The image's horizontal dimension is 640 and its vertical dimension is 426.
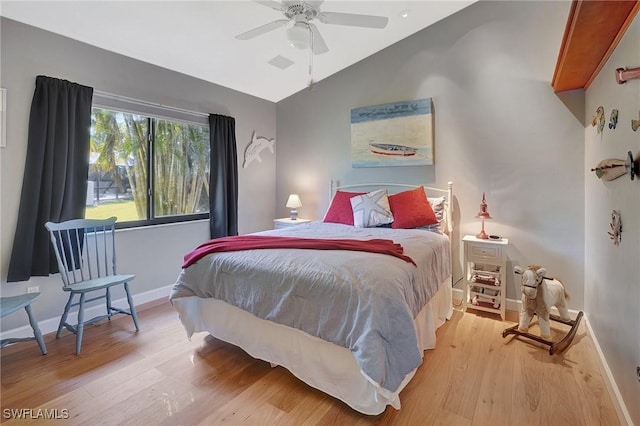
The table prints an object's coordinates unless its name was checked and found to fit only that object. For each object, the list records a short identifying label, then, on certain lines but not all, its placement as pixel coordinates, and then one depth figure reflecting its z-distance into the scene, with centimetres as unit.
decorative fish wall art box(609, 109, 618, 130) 182
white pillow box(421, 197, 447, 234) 315
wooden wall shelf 155
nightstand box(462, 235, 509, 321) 280
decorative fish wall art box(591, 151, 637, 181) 150
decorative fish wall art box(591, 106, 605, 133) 212
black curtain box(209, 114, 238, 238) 380
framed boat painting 344
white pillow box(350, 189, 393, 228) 321
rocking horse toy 233
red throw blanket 208
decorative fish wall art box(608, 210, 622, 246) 175
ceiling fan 205
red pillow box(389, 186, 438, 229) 305
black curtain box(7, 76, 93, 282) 243
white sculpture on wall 428
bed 153
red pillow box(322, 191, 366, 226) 349
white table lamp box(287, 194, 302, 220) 428
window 300
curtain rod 287
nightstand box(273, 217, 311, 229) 417
